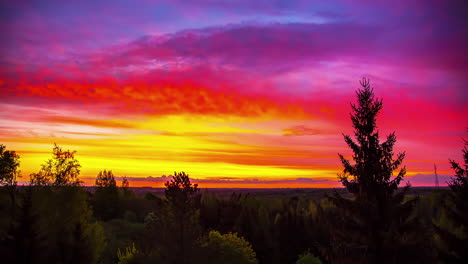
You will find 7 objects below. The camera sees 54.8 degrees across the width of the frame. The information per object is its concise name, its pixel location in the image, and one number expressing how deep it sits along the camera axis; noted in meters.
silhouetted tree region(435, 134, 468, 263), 28.38
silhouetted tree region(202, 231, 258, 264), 32.00
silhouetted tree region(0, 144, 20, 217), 81.69
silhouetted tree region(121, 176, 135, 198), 92.40
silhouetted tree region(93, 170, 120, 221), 82.75
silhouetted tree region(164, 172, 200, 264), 24.92
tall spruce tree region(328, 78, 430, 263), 24.98
